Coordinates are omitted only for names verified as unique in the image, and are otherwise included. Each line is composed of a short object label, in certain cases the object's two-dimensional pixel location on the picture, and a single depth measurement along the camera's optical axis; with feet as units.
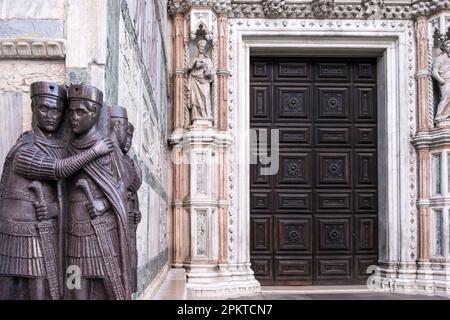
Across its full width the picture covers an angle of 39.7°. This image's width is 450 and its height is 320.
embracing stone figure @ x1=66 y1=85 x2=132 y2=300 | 7.02
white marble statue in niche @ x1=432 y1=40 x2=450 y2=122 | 25.00
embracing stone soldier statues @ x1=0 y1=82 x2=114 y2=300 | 7.08
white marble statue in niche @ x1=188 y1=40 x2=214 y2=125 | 24.71
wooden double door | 26.14
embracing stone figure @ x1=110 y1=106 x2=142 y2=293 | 7.63
